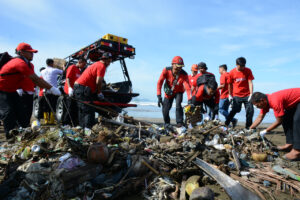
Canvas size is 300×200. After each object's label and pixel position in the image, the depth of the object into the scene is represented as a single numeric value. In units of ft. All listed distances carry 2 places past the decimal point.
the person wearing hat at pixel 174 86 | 19.02
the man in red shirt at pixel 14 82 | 12.33
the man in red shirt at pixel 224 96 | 22.30
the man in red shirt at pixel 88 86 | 15.05
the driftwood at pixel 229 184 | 7.71
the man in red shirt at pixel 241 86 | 20.12
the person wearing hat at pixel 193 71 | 26.35
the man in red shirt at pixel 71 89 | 18.37
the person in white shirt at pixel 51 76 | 19.77
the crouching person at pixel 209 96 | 19.29
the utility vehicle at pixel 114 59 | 20.59
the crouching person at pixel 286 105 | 12.09
